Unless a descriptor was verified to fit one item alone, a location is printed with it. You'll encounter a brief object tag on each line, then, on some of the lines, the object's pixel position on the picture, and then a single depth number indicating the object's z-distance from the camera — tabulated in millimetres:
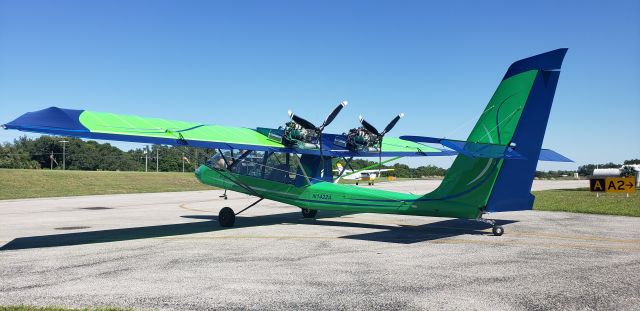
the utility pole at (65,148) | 103325
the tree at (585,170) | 163512
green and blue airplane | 13648
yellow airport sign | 31078
